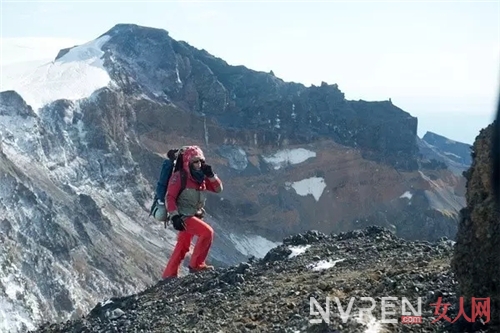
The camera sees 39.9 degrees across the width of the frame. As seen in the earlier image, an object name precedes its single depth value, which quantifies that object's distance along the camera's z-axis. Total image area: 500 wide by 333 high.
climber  14.74
